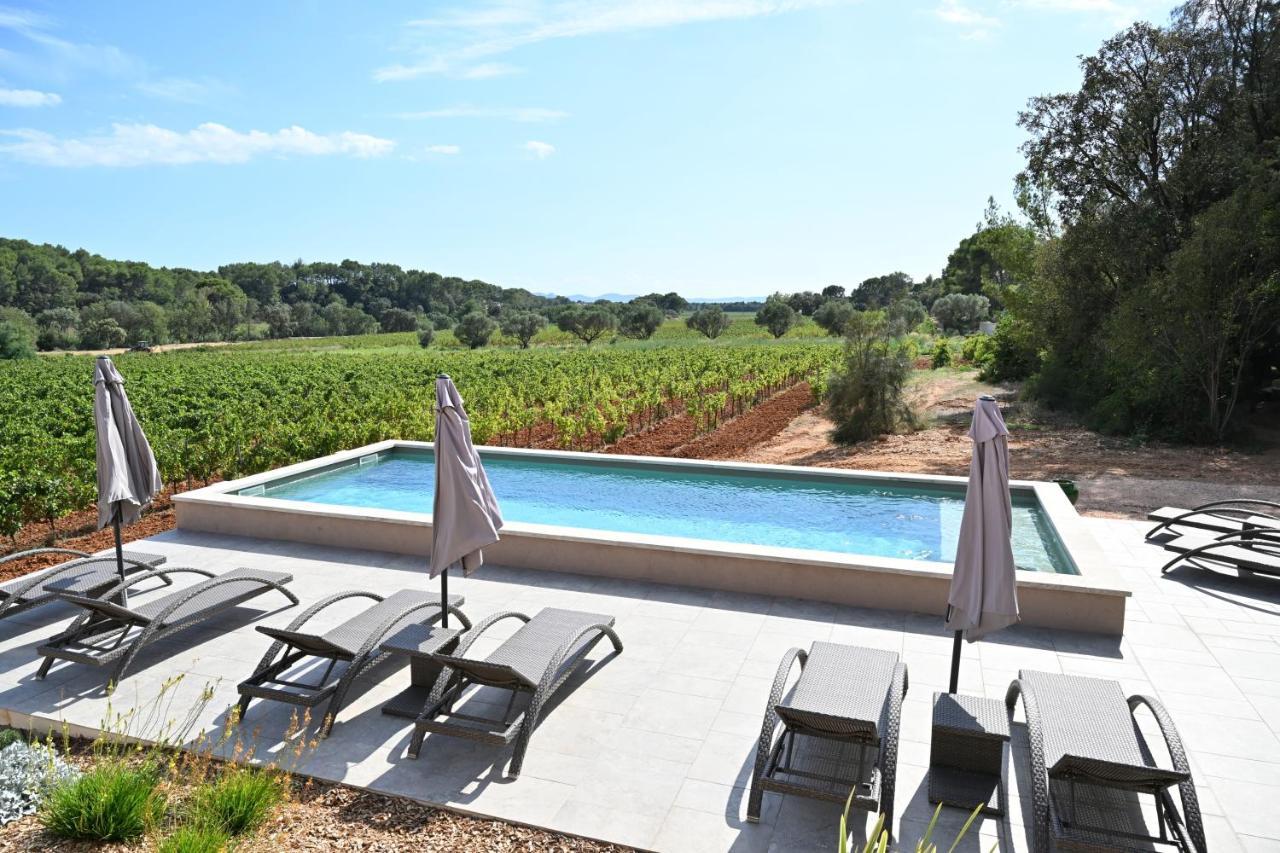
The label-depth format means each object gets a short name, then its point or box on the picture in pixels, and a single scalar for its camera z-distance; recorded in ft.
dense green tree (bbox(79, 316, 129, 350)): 227.40
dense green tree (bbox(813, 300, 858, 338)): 209.27
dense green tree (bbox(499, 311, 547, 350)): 213.75
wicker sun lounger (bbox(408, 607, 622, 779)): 13.41
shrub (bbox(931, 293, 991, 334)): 198.08
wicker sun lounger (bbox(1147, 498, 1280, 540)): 25.31
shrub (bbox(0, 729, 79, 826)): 11.81
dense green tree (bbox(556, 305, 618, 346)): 214.28
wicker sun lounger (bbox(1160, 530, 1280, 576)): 21.95
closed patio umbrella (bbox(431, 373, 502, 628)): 15.97
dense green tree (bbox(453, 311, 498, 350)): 211.41
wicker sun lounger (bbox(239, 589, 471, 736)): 14.62
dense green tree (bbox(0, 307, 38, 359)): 168.55
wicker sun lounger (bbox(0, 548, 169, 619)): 18.60
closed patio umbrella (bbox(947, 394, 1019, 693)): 12.37
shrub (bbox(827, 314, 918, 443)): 52.16
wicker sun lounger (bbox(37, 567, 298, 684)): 16.39
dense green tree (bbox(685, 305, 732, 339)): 235.20
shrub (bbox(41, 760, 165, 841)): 10.94
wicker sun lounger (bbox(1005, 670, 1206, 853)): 10.29
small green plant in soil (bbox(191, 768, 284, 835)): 10.86
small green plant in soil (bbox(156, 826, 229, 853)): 9.63
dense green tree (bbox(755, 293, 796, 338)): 233.76
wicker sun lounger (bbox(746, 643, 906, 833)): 11.38
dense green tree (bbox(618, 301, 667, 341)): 237.25
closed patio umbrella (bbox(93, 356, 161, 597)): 17.93
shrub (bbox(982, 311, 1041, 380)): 80.23
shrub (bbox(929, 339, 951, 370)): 120.98
